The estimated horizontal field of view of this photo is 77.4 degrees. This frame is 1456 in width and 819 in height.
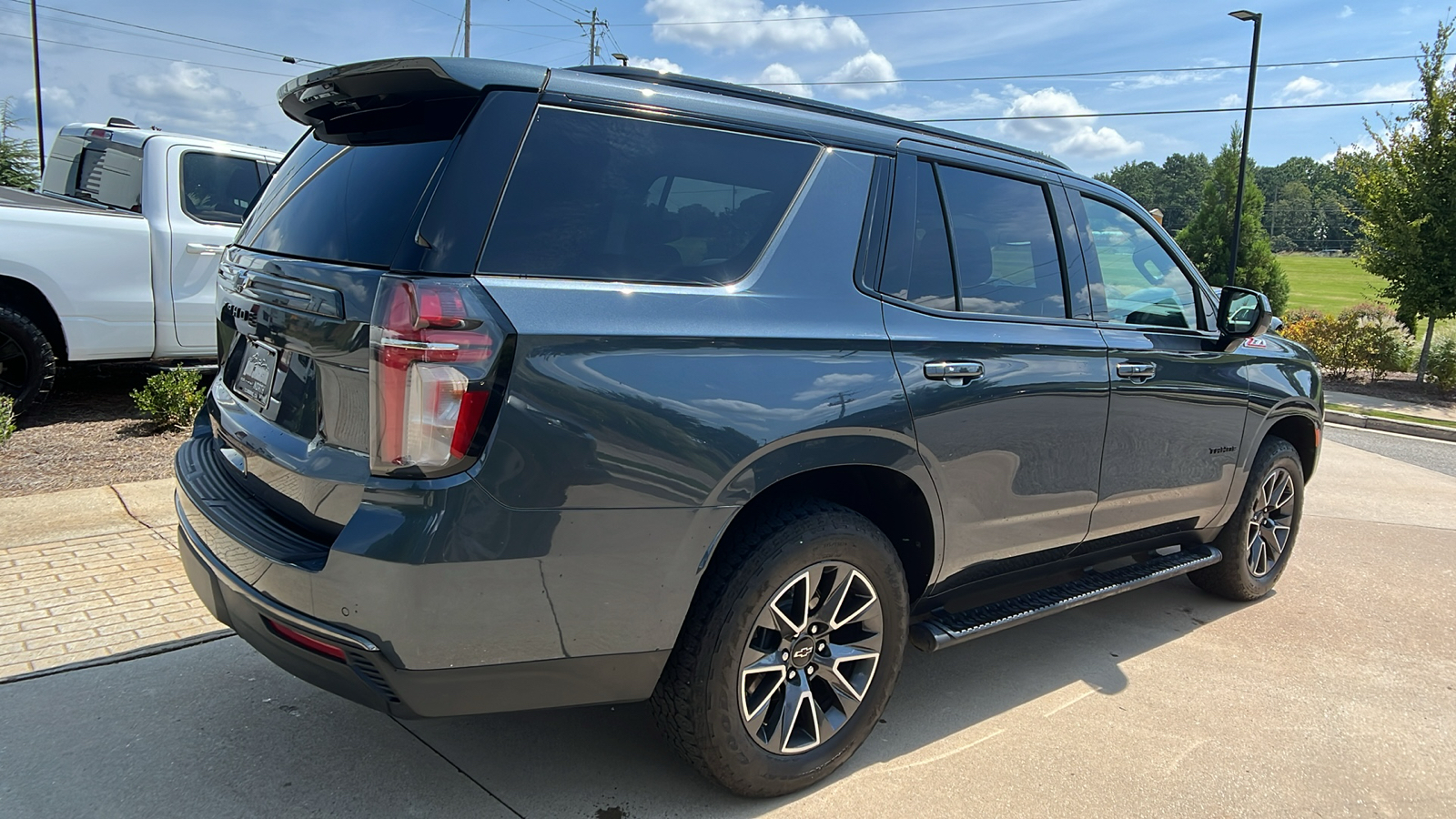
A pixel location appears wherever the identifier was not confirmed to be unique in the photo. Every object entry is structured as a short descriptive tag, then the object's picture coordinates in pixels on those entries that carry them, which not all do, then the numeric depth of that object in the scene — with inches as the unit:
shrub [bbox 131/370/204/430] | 242.8
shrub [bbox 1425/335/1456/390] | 581.3
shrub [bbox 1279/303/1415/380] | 620.4
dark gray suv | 82.1
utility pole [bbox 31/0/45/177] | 1144.2
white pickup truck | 236.4
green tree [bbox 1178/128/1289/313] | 1065.5
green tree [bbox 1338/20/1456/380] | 557.3
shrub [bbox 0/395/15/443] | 215.3
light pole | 800.3
